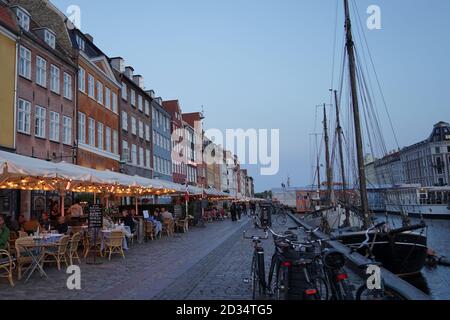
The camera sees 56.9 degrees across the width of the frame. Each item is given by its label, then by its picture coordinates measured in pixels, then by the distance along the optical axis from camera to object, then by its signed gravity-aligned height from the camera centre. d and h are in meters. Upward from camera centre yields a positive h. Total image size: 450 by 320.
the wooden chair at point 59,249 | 10.88 -1.26
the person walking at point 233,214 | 40.28 -1.56
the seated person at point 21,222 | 15.49 -0.71
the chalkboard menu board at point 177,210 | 27.59 -0.73
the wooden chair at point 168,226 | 22.98 -1.48
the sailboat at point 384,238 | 14.92 -1.62
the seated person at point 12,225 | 14.23 -0.72
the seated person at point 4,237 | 10.21 -0.81
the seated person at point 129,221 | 18.02 -0.87
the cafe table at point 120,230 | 13.77 -1.10
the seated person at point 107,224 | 15.48 -0.86
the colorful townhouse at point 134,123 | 38.03 +7.74
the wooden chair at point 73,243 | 11.61 -1.16
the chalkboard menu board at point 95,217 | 12.98 -0.47
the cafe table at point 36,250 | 10.06 -1.18
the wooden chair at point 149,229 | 19.49 -1.35
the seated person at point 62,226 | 14.15 -0.82
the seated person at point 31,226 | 14.60 -0.79
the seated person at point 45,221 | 17.51 -0.75
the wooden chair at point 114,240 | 13.41 -1.25
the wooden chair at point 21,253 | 9.90 -1.21
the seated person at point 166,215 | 23.05 -0.84
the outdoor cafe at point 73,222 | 10.30 -0.80
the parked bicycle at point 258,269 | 7.66 -1.33
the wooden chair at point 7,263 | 9.09 -1.30
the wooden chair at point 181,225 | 25.16 -1.55
